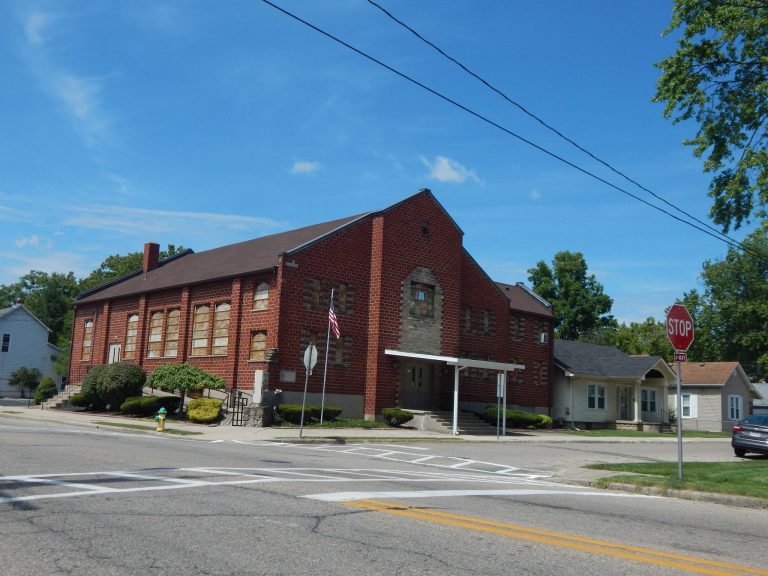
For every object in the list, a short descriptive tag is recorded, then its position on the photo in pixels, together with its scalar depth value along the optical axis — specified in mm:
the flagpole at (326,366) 29653
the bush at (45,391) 40625
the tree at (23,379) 62688
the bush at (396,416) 32469
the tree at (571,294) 73438
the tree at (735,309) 67688
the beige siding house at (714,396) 50594
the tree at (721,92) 23156
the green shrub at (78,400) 34656
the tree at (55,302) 88500
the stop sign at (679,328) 13477
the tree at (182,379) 29859
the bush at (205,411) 29094
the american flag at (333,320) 29172
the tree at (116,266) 77625
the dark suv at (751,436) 24125
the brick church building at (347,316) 31828
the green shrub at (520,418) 35938
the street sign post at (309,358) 24938
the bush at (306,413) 29031
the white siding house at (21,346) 63281
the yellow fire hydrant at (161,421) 23812
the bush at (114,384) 32938
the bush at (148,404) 31188
